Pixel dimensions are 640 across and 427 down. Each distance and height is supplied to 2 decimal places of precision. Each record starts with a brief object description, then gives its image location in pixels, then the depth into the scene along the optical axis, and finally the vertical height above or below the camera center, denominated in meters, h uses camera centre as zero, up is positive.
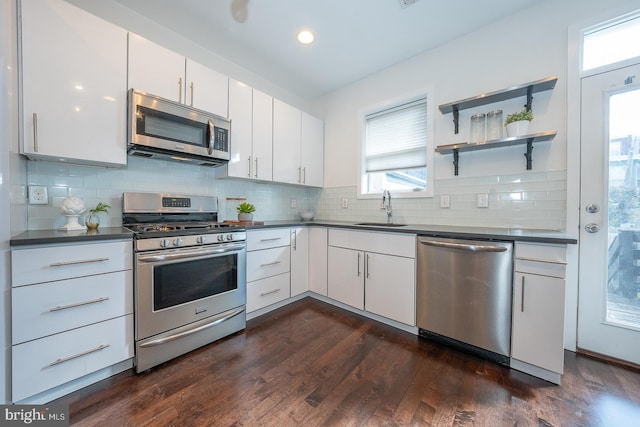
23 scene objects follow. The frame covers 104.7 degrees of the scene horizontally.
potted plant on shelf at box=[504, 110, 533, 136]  1.90 +0.69
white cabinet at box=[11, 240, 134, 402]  1.23 -0.58
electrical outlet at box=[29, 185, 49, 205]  1.64 +0.08
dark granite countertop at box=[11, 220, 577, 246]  1.30 -0.16
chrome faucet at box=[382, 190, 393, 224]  2.77 +0.06
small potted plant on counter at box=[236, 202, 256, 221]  2.53 -0.04
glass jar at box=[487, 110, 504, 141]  2.09 +0.74
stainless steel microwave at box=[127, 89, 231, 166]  1.79 +0.61
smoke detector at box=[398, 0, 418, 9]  1.94 +1.65
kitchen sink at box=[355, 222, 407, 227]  2.86 -0.16
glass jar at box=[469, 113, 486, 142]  2.16 +0.74
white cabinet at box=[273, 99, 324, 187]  2.87 +0.80
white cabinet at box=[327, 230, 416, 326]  2.10 -0.59
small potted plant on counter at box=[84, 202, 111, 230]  1.76 -0.07
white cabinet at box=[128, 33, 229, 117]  1.83 +1.07
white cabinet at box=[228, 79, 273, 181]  2.45 +0.81
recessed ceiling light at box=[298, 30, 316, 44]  2.30 +1.65
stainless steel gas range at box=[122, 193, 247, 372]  1.61 -0.51
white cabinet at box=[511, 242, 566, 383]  1.46 -0.60
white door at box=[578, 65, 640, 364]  1.69 -0.02
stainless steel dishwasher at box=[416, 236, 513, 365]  1.64 -0.60
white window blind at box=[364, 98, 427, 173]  2.72 +0.85
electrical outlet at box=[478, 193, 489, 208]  2.19 +0.10
